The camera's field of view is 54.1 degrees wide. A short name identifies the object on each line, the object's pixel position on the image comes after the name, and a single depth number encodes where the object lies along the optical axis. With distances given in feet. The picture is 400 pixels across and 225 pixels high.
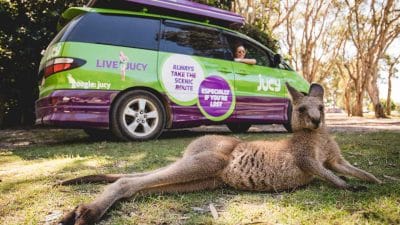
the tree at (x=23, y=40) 31.35
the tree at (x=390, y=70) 112.84
